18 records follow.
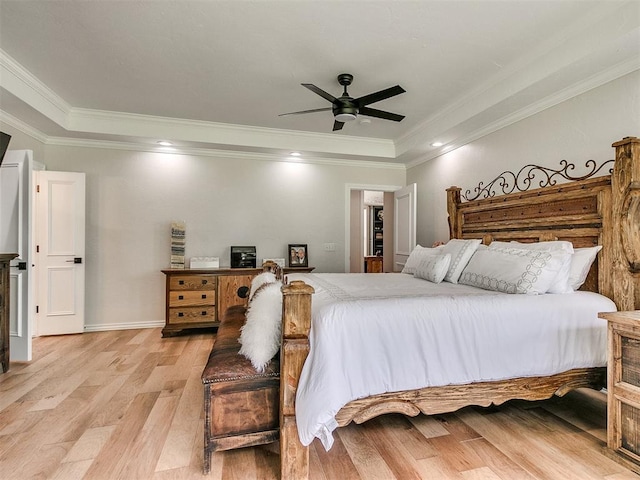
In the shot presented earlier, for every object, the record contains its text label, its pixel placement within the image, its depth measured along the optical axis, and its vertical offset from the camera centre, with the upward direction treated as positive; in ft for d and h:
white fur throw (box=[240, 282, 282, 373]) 5.62 -1.65
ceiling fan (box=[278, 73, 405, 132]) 8.19 +3.64
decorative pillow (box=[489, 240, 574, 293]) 7.22 -0.24
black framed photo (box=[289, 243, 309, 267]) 15.55 -0.77
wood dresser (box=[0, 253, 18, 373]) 9.27 -2.05
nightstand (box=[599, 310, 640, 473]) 5.40 -2.50
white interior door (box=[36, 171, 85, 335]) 12.67 -0.58
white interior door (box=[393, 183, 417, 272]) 14.84 +0.77
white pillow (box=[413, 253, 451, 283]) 9.30 -0.80
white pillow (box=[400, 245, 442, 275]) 10.96 -0.62
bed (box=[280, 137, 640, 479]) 5.09 -1.17
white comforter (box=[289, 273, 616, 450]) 5.09 -1.83
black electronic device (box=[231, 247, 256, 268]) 14.66 -0.84
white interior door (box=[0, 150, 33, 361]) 9.95 -0.07
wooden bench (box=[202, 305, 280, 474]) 5.31 -2.76
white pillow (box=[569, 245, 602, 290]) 7.52 -0.55
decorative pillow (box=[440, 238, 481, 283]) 9.36 -0.50
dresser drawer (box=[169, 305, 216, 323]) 12.98 -3.07
